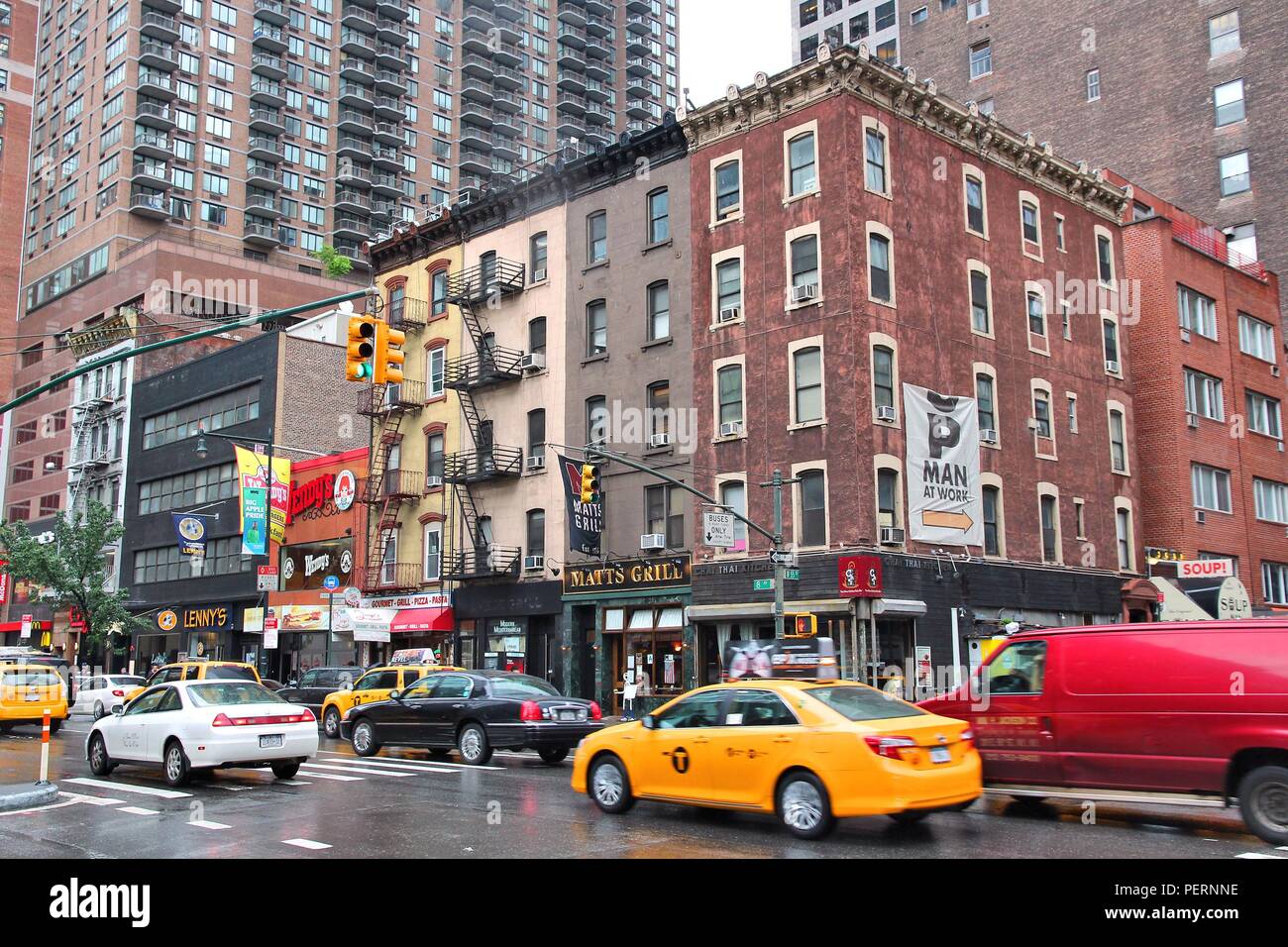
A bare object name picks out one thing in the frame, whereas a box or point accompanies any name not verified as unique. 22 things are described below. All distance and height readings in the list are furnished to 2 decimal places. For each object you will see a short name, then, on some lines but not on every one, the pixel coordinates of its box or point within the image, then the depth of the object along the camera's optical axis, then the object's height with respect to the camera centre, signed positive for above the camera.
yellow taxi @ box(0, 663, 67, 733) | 25.59 -1.53
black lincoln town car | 18.98 -1.71
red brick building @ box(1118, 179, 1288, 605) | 39.38 +7.39
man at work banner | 30.00 +3.97
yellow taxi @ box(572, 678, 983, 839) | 10.63 -1.42
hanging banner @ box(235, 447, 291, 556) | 43.53 +4.85
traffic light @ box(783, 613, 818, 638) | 25.95 -0.24
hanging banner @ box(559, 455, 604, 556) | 33.12 +3.06
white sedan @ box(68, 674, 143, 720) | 32.09 -1.97
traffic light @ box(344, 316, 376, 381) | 15.65 +3.85
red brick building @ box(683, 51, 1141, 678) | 29.27 +7.66
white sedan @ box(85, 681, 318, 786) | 15.53 -1.53
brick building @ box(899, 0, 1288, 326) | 49.44 +24.91
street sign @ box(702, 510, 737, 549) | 26.44 +2.13
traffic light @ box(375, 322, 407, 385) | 16.28 +3.95
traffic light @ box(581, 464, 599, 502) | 26.19 +3.26
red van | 11.05 -1.11
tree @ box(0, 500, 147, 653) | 45.28 +2.41
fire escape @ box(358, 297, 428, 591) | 41.06 +5.38
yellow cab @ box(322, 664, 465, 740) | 24.89 -1.53
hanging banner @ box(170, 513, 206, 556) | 45.38 +3.74
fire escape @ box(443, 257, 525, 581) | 37.28 +6.74
